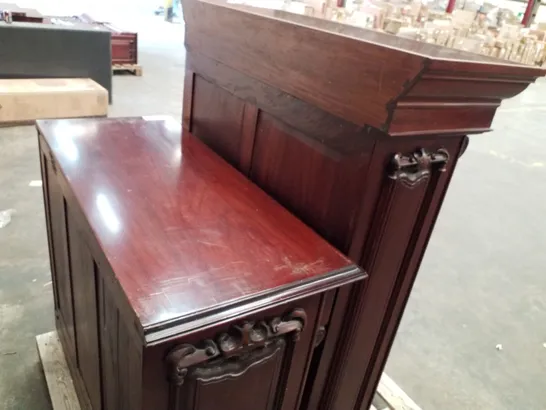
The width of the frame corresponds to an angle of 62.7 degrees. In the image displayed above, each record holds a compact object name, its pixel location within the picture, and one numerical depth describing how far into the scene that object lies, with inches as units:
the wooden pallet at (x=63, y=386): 51.7
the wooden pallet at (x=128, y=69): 193.0
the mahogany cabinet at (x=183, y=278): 26.0
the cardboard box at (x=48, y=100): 127.0
